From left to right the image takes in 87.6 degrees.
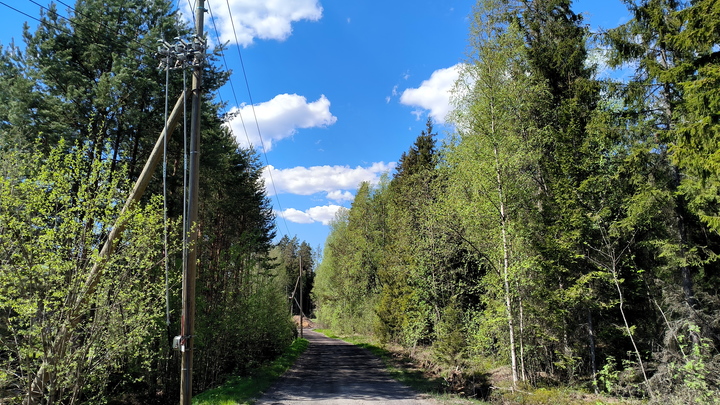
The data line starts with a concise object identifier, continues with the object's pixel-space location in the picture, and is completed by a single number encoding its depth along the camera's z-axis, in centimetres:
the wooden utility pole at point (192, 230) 749
